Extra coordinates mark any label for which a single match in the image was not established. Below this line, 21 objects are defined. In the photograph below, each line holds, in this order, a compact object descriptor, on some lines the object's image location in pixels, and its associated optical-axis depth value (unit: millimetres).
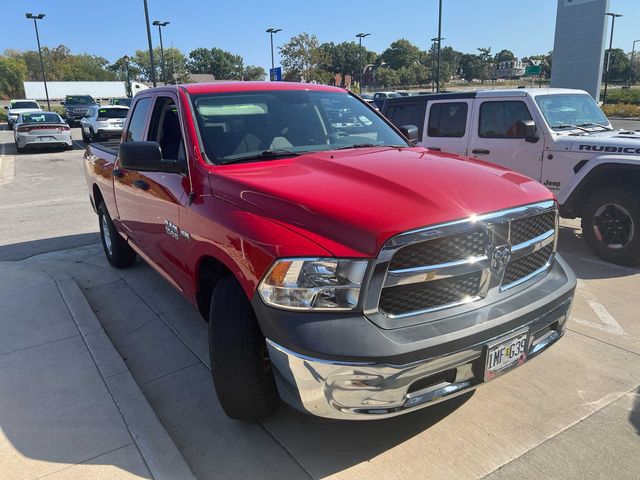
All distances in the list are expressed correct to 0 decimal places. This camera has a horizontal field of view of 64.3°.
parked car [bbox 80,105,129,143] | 19906
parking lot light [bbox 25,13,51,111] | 38281
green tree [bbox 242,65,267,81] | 97288
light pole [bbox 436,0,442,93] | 29969
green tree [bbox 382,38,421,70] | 111188
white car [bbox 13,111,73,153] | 19062
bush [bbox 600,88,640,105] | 39500
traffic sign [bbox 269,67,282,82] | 30358
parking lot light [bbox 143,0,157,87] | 22453
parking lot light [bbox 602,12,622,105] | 37669
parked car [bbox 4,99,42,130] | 32344
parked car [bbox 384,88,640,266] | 5668
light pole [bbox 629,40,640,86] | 70700
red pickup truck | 2264
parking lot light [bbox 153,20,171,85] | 37475
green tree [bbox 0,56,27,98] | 79438
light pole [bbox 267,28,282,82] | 40938
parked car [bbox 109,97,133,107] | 34294
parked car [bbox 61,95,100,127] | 32000
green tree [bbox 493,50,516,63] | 130262
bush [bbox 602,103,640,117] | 31605
